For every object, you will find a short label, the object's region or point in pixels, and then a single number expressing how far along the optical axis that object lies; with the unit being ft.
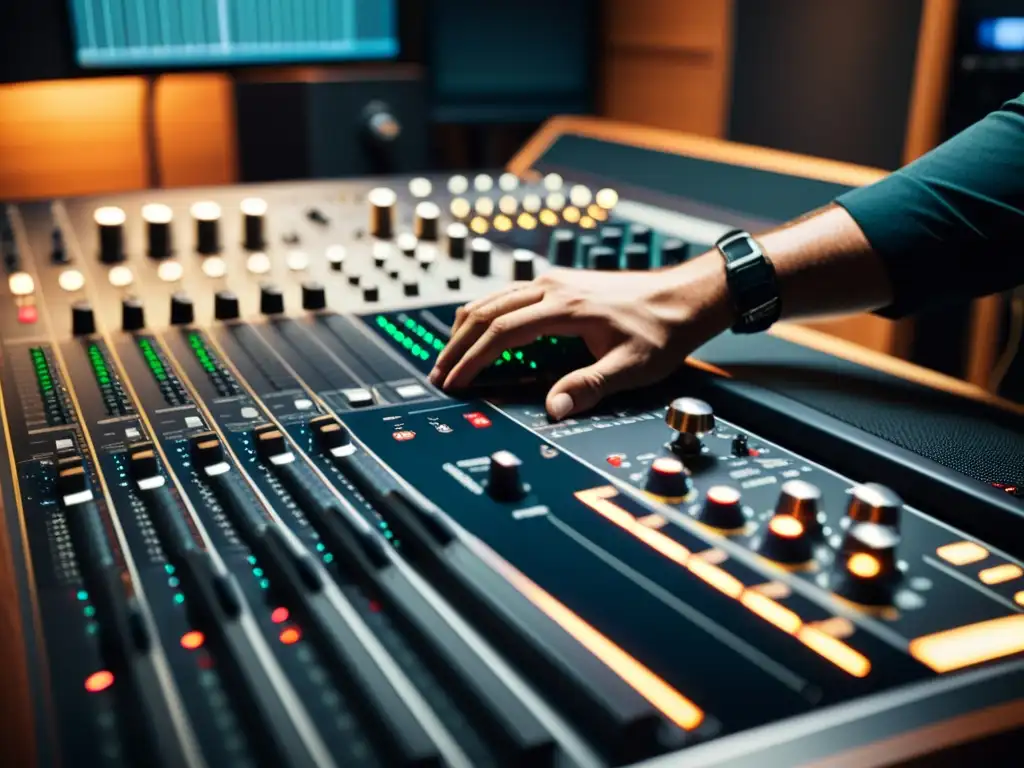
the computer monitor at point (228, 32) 6.28
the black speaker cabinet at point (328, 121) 6.95
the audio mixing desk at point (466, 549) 1.72
